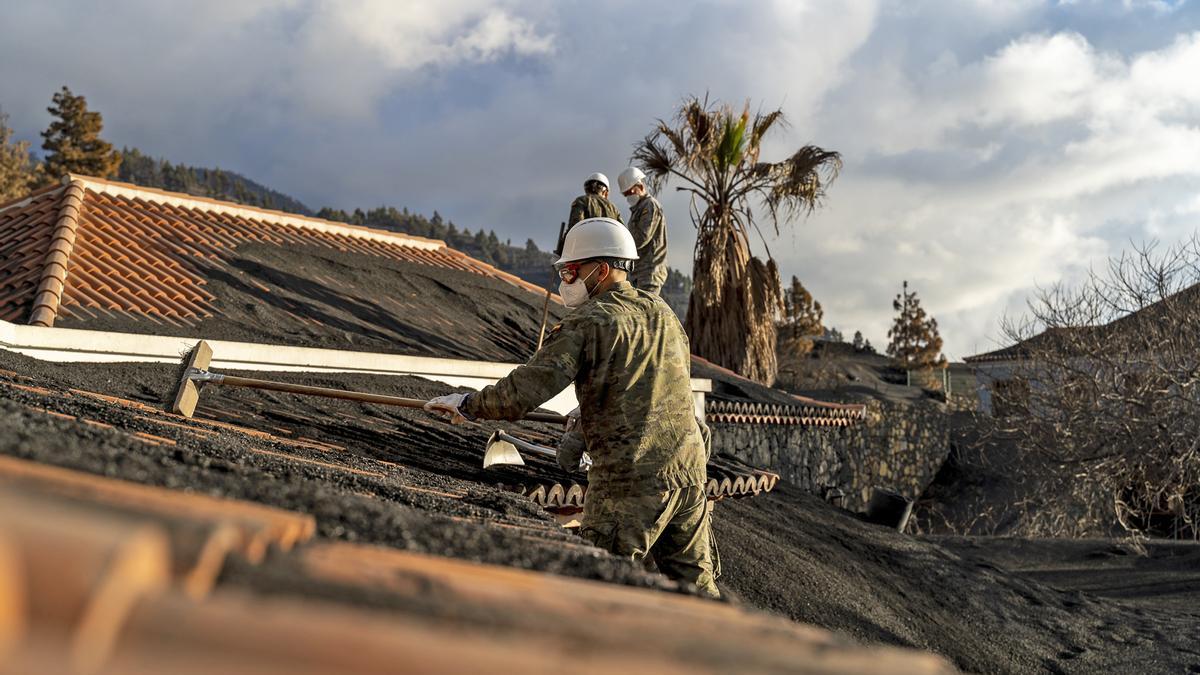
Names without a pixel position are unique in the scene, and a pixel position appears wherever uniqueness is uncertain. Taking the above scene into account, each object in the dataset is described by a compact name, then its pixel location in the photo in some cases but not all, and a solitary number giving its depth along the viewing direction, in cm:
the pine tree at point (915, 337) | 4641
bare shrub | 1508
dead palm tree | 1827
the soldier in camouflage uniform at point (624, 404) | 379
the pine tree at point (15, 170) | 3094
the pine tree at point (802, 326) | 4193
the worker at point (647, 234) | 894
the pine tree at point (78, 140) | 3394
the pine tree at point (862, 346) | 5816
